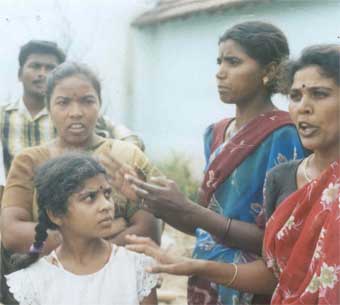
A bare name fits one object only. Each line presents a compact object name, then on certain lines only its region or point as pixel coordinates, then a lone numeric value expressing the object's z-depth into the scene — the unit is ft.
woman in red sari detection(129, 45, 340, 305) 6.55
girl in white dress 8.02
